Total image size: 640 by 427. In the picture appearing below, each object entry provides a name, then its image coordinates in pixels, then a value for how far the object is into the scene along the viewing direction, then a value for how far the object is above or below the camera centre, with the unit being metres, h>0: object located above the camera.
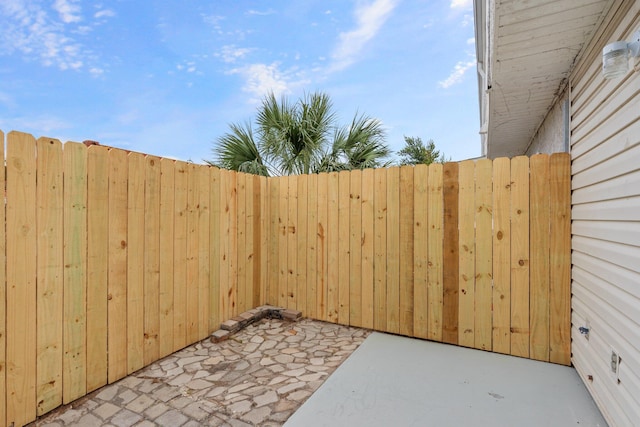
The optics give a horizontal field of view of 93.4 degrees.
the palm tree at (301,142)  4.96 +1.17
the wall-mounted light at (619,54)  1.30 +0.69
